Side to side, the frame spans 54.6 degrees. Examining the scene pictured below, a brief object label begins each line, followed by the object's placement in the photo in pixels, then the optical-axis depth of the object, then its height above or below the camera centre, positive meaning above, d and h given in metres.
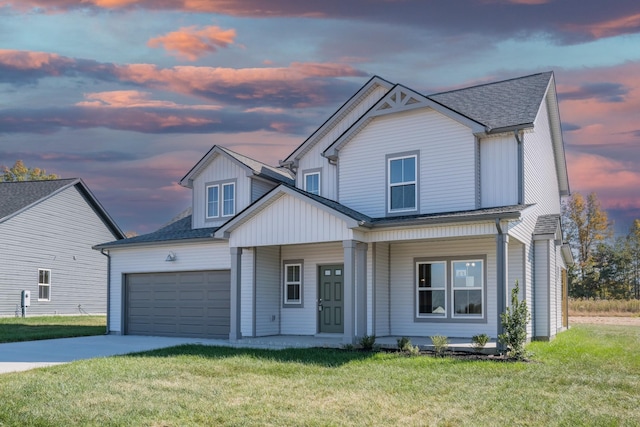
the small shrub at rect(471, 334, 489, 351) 14.09 -1.67
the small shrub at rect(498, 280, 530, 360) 13.40 -1.34
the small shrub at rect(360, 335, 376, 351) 14.95 -1.81
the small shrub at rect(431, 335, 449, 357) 14.04 -1.76
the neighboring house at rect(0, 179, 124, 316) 28.88 +1.00
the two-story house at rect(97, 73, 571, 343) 16.00 +0.91
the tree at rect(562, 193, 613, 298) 48.03 +3.29
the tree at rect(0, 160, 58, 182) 54.44 +8.26
